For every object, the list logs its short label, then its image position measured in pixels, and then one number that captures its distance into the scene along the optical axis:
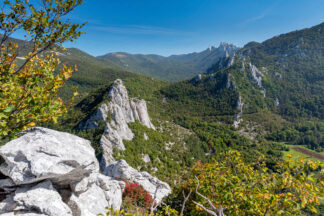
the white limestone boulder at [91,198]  10.04
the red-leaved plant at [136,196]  21.24
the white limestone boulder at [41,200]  7.45
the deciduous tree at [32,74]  6.25
